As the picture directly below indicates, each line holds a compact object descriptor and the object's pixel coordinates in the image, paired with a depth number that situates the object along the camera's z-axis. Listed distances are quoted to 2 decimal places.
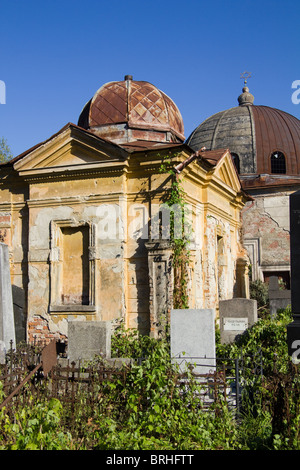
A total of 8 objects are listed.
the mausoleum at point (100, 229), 11.91
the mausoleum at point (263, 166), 23.52
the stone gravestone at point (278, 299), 16.66
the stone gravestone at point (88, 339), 8.86
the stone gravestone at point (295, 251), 7.72
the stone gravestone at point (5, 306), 8.92
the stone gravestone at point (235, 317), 11.87
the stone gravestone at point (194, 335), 9.08
